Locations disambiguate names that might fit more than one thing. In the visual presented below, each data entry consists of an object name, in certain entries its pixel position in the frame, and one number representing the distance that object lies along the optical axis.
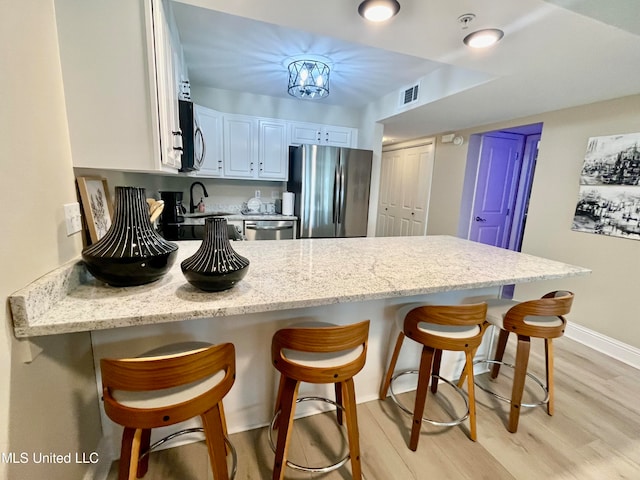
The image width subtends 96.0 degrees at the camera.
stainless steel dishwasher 3.67
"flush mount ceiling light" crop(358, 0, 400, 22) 1.37
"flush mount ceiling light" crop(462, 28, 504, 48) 1.60
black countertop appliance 3.09
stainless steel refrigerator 3.78
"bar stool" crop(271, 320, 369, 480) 1.12
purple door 4.03
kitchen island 0.92
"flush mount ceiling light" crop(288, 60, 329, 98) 2.82
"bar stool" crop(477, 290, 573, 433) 1.53
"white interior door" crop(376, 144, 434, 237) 4.77
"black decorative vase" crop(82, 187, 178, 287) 1.00
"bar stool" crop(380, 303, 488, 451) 1.41
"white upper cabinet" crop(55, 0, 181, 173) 1.10
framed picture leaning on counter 1.21
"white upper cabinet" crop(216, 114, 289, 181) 3.75
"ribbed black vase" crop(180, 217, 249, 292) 1.05
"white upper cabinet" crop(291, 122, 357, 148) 4.07
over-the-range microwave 1.98
